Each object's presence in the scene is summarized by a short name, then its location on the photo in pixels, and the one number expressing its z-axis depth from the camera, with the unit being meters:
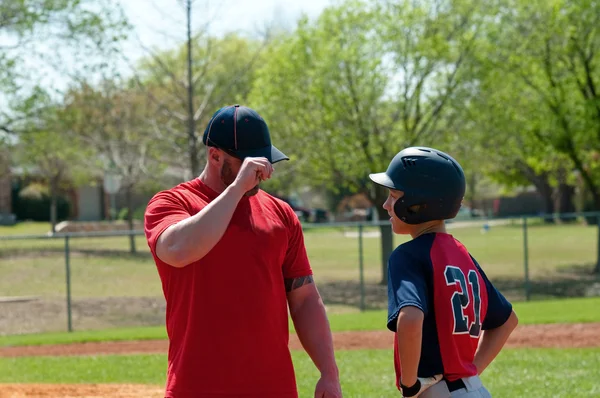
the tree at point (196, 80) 20.34
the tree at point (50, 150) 26.75
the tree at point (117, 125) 28.17
